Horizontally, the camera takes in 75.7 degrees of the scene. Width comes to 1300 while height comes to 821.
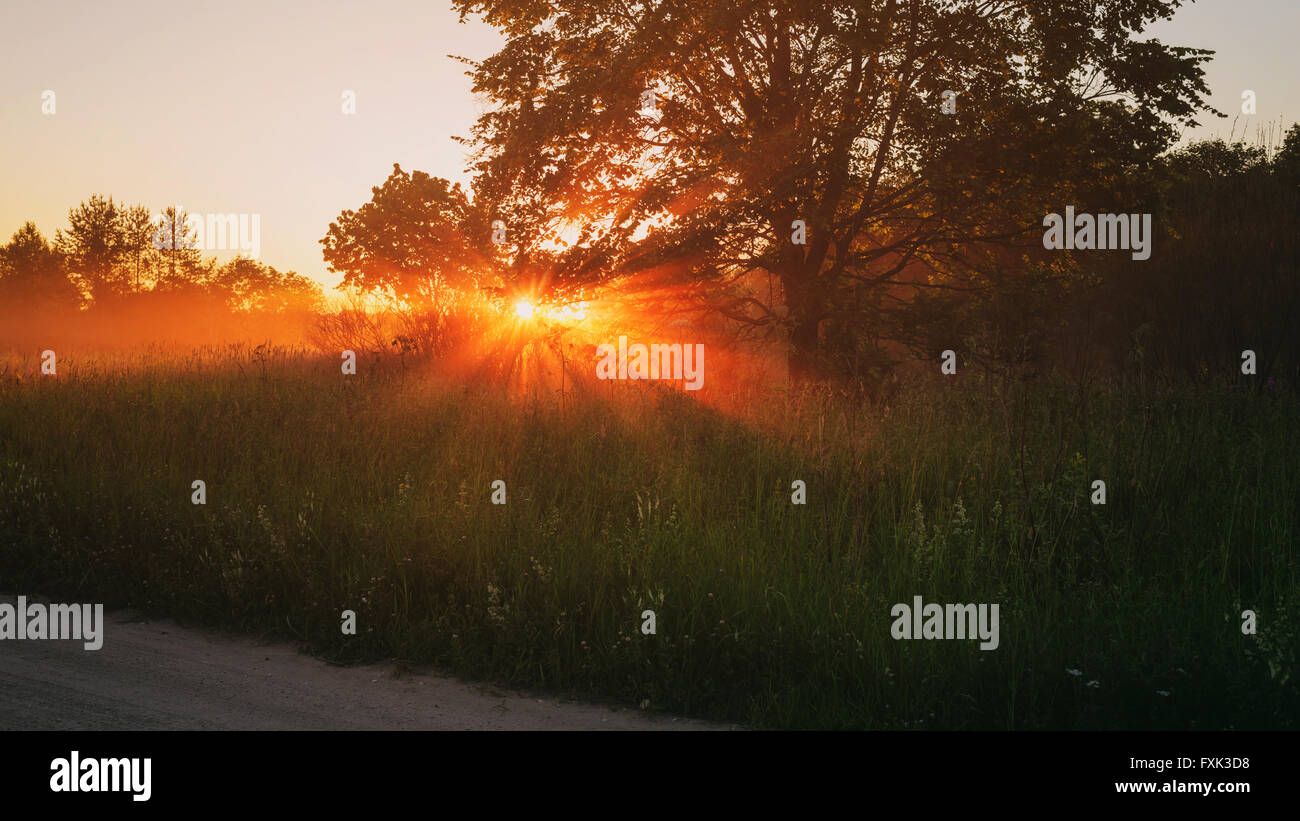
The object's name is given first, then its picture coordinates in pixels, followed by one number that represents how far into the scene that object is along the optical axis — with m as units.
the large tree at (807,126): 13.91
